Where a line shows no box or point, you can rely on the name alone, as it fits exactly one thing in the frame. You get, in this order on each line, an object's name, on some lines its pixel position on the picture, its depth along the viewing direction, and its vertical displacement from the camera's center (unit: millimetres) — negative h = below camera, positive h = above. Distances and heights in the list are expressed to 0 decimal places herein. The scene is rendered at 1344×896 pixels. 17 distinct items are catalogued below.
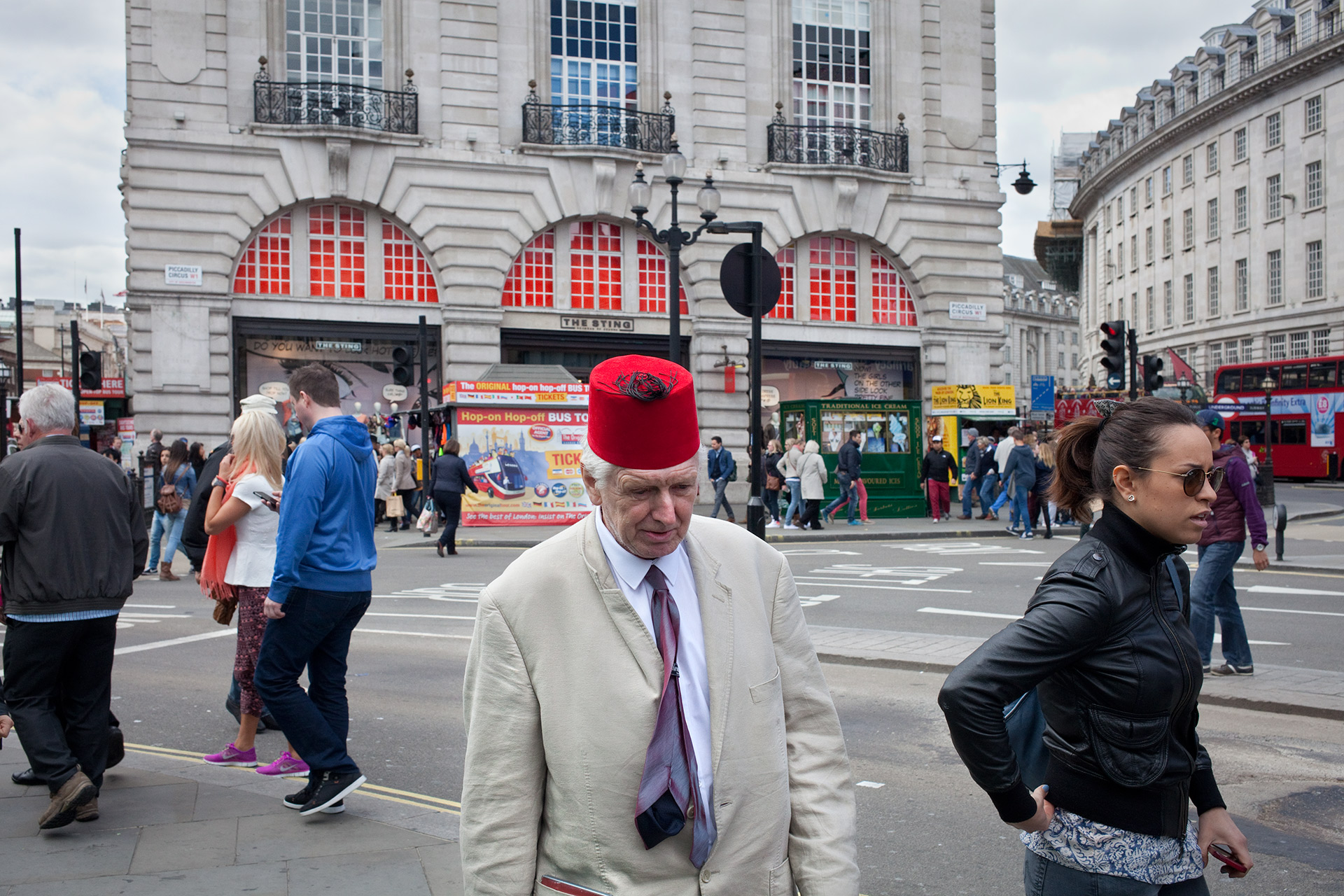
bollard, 14398 -1086
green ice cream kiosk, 23547 -3
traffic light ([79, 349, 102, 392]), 24859 +1780
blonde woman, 5949 -484
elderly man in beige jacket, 2152 -511
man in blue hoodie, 4965 -599
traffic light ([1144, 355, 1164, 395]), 21109 +1289
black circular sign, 11836 +1731
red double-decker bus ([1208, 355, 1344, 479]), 38156 +909
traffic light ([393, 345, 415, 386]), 21938 +1621
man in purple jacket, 7633 -819
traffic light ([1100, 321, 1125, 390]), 19797 +1628
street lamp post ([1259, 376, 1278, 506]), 26016 -370
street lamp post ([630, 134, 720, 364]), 15273 +3441
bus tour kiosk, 21500 -20
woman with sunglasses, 2271 -511
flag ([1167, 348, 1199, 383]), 44188 +2837
